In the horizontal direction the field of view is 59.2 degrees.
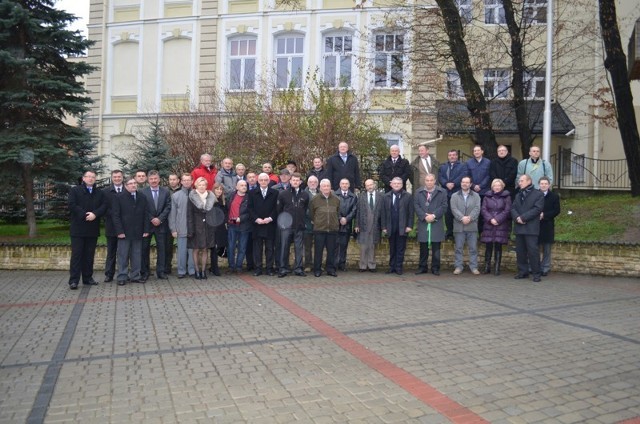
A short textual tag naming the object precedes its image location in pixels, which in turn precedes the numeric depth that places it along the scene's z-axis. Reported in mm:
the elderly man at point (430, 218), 11281
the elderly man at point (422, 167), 12539
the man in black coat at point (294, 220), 11148
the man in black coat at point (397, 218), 11422
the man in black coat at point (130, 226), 10461
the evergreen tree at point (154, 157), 16625
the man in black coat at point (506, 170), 11797
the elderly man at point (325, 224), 11055
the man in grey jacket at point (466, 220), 11266
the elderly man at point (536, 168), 11586
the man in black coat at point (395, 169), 12305
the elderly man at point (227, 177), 11972
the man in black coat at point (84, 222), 10039
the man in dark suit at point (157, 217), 10852
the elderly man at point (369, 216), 11672
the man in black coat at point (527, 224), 10750
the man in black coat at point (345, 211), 11453
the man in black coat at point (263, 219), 11070
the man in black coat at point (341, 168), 12242
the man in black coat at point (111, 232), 10492
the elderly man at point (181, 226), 10984
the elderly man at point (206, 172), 12234
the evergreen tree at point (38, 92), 14992
